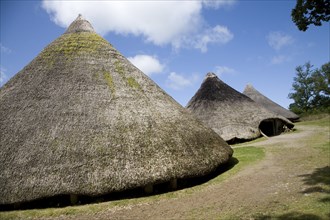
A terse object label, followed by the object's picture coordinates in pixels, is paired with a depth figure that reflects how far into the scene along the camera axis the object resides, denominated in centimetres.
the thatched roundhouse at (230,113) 2109
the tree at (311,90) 5172
